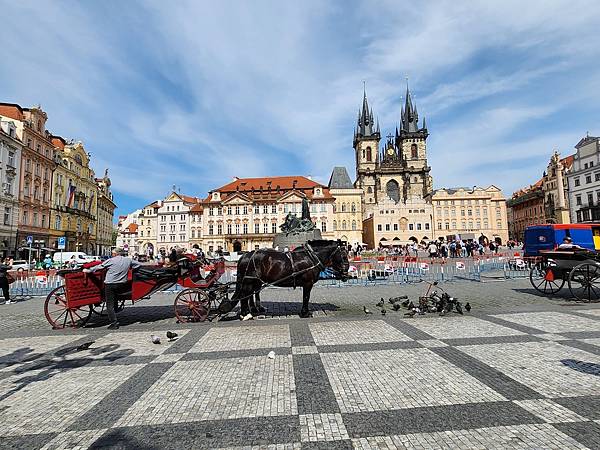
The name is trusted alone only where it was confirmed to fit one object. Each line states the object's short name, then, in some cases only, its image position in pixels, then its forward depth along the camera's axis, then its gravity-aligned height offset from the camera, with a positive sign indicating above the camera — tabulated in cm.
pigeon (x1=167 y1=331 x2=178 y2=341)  641 -143
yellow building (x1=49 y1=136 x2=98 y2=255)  4522 +862
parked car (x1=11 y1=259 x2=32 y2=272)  2416 -39
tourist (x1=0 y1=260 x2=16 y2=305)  1199 -68
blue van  1931 +79
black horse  831 -38
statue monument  2645 +172
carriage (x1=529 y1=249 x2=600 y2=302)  955 -49
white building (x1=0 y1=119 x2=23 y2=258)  3362 +772
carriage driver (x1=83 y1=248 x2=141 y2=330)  745 -38
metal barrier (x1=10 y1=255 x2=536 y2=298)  1602 -98
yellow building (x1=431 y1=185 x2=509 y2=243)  7781 +834
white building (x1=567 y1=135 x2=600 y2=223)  4978 +988
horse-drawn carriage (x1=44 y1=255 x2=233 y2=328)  745 -65
